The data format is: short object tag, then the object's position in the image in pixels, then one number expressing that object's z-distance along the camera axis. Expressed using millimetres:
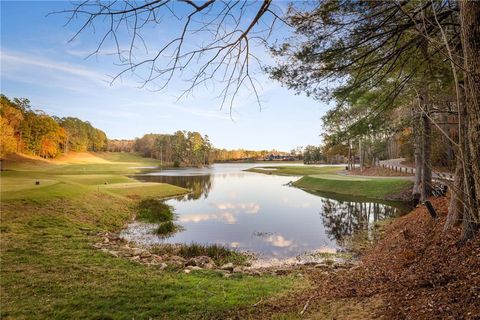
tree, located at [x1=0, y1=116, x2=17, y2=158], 40938
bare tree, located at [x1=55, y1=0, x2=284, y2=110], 2799
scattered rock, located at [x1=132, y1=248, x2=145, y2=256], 10153
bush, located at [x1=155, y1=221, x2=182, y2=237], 14883
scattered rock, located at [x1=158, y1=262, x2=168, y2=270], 8500
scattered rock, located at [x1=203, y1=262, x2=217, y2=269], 9010
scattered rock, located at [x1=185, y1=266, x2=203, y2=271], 8416
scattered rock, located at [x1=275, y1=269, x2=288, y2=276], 8569
